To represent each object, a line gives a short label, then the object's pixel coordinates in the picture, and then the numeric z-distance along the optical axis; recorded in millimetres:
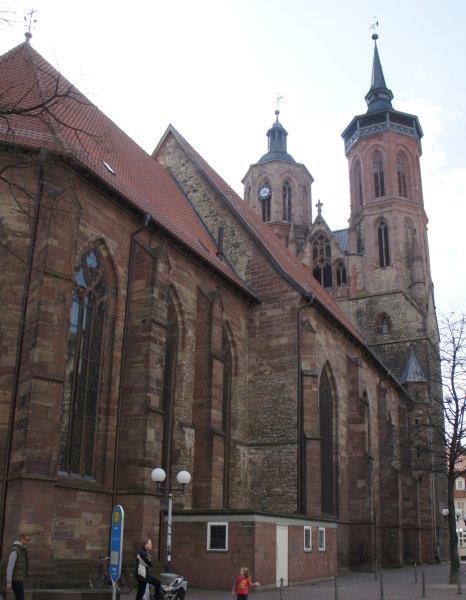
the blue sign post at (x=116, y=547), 10373
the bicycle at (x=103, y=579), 14836
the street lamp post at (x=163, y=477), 15164
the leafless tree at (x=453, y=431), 24297
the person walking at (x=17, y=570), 10945
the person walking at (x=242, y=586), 13047
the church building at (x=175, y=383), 14969
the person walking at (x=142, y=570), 11844
